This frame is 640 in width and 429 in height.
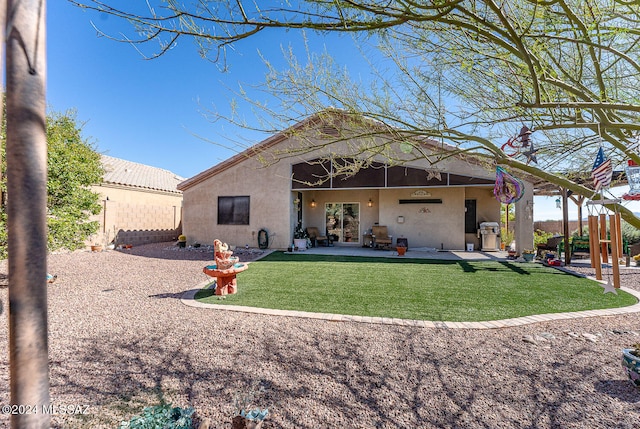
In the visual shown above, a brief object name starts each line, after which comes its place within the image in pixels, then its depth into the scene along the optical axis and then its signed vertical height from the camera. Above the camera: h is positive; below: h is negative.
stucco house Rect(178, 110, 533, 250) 11.56 +1.12
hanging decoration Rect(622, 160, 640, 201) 3.68 +0.60
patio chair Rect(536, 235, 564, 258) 10.20 -0.68
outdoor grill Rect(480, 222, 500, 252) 12.40 -0.39
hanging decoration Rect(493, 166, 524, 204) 7.82 +1.09
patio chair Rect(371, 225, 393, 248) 12.77 -0.42
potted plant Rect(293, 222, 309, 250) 12.45 -0.51
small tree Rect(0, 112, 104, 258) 5.78 +0.69
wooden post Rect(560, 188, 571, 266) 8.85 +0.04
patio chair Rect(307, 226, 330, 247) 13.98 -0.52
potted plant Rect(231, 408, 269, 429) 1.96 -1.35
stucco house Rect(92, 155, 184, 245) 13.50 +1.03
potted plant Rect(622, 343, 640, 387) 2.59 -1.26
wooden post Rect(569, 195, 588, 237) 12.53 +1.10
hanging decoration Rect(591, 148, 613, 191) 3.10 +0.61
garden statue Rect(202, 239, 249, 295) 5.55 -0.86
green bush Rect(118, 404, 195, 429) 1.90 -1.32
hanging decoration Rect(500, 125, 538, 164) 3.98 +1.22
